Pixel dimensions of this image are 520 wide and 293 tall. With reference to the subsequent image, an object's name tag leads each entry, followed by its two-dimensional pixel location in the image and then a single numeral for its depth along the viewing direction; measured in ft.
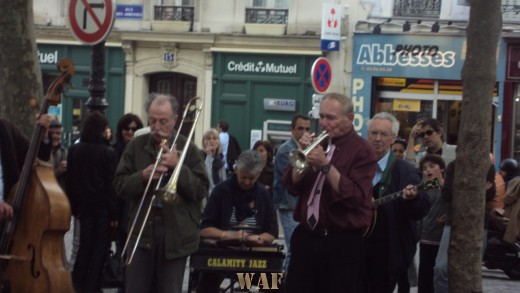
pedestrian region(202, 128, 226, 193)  47.88
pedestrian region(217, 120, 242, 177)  79.61
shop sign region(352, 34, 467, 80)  90.94
